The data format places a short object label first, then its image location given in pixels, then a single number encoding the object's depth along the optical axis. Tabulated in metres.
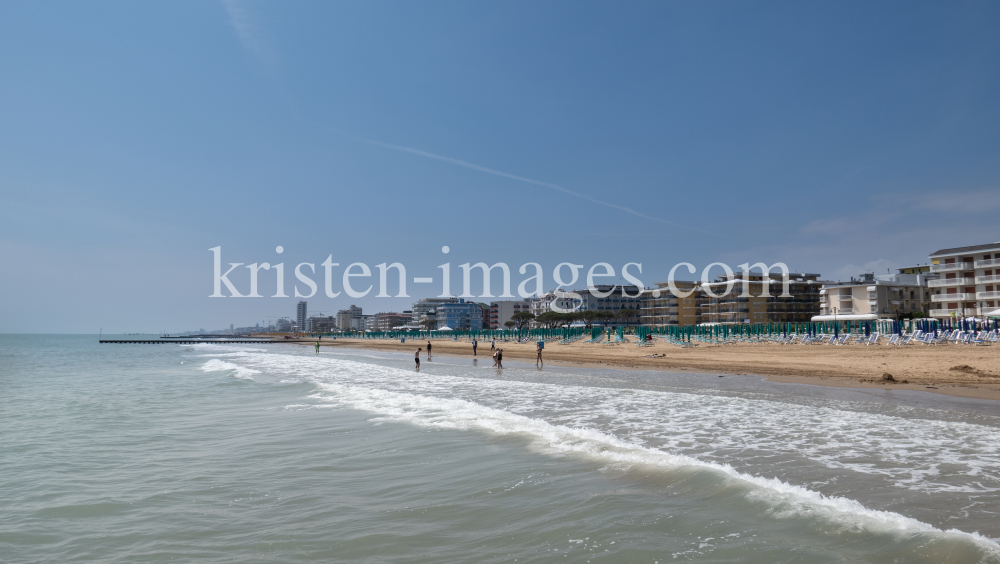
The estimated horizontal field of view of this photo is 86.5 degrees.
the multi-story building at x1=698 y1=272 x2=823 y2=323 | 101.44
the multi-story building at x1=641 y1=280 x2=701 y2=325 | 112.75
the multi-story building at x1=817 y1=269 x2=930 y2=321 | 80.12
